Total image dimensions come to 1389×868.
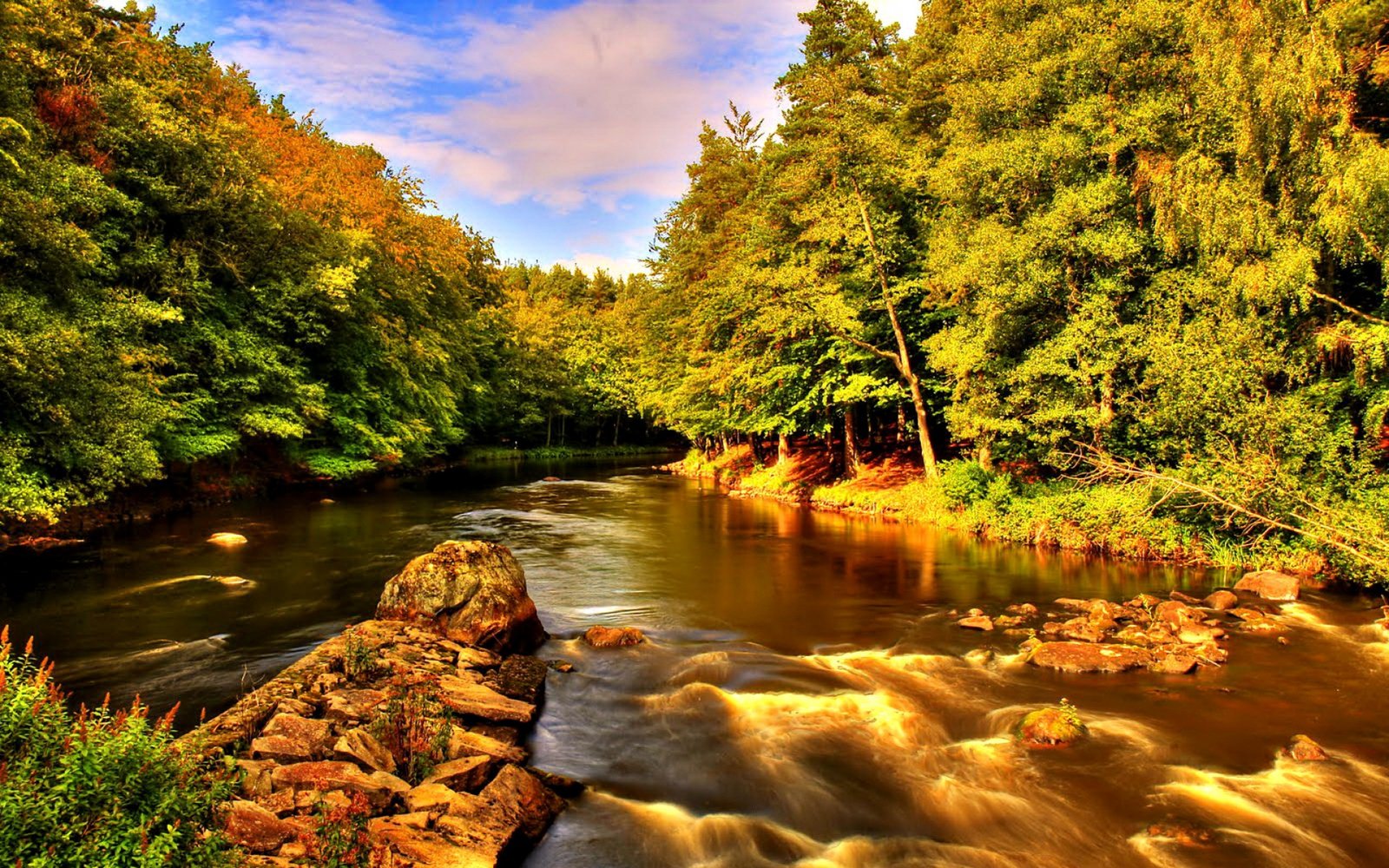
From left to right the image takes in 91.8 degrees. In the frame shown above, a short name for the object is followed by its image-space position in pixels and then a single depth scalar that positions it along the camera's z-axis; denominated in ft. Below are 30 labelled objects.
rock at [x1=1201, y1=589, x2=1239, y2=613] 41.78
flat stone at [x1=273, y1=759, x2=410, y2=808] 18.38
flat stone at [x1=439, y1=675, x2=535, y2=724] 26.61
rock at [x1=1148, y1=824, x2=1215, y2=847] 20.56
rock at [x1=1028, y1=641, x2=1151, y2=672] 33.68
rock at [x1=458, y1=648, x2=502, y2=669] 31.32
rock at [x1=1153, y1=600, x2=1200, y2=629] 38.40
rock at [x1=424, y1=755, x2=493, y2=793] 20.54
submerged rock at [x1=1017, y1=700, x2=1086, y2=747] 26.73
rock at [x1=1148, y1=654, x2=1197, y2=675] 32.89
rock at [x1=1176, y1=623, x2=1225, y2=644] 36.14
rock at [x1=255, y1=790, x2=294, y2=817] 17.01
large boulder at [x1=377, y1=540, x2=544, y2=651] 35.06
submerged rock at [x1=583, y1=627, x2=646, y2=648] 38.47
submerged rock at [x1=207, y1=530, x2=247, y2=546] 60.75
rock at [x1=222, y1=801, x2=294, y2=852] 15.28
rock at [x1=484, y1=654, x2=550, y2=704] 30.09
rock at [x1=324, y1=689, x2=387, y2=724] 23.07
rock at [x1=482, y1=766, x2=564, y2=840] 20.10
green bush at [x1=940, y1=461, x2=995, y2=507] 73.97
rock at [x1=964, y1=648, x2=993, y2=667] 35.53
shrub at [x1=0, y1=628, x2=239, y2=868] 11.37
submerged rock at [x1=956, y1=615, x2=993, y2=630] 40.68
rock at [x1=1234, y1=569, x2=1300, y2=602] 43.86
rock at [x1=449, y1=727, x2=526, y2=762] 22.33
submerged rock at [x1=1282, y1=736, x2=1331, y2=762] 24.91
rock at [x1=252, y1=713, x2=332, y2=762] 20.01
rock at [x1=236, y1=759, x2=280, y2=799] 17.52
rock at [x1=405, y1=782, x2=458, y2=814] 18.53
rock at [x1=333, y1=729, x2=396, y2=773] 20.25
